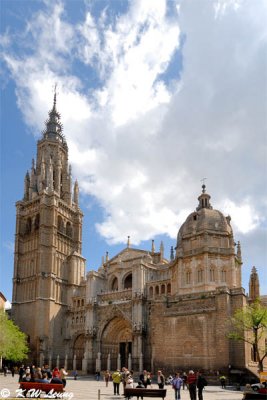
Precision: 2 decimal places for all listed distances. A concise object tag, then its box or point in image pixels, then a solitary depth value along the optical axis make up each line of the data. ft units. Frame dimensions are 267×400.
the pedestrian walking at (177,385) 64.44
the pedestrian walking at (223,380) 105.88
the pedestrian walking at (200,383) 64.64
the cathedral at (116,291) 130.72
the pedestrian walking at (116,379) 74.59
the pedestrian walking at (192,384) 63.15
